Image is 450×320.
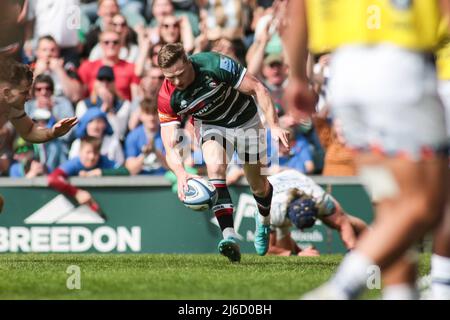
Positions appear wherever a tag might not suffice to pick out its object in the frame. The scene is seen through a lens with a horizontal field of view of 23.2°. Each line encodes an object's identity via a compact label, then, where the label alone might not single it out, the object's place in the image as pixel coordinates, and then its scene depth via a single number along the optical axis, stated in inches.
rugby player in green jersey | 425.1
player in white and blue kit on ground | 498.9
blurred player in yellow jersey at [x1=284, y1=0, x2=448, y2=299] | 207.5
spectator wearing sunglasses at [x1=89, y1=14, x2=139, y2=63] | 637.3
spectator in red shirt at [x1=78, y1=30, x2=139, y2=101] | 622.2
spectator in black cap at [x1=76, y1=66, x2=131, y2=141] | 605.3
